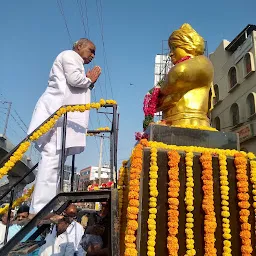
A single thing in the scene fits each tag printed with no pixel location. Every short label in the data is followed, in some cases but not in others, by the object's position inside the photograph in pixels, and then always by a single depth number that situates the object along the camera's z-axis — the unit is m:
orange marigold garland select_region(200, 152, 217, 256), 2.80
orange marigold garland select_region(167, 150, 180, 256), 2.75
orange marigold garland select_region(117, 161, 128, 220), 3.65
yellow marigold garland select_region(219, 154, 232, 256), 2.84
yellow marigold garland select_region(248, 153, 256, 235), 3.02
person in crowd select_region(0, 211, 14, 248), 4.75
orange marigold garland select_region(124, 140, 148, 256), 2.69
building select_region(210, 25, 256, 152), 15.68
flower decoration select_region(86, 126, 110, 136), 3.96
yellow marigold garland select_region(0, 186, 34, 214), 4.05
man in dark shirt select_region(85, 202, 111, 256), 3.84
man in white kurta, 3.49
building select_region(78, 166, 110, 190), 67.76
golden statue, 3.85
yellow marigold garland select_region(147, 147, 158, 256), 2.72
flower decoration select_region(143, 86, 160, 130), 4.36
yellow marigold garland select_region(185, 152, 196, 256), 2.80
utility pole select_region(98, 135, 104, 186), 30.44
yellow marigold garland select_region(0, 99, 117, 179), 3.05
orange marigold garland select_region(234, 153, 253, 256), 2.85
